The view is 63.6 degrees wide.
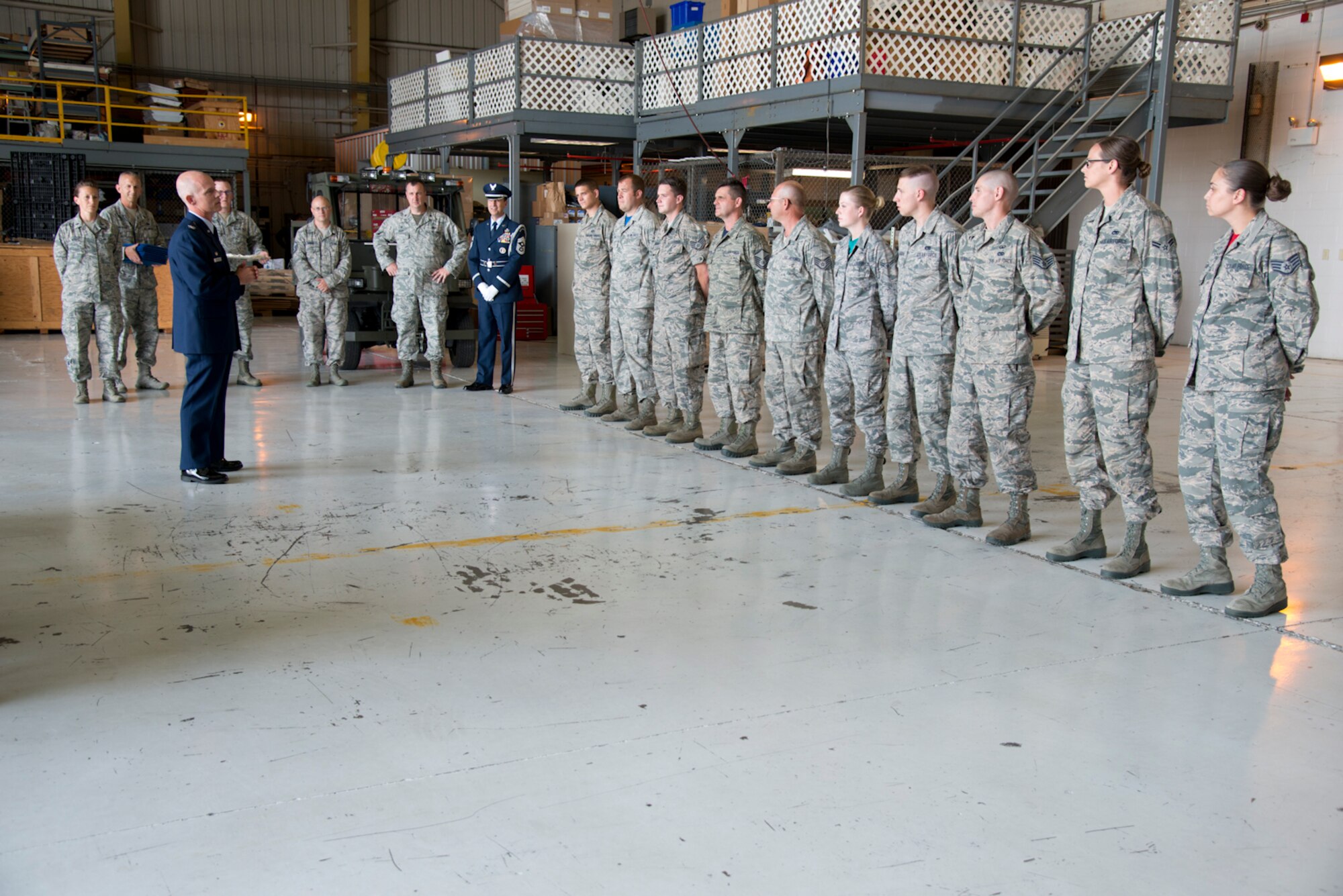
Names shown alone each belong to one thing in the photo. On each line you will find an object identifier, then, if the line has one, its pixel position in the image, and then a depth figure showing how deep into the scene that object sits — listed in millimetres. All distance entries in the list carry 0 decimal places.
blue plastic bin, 13758
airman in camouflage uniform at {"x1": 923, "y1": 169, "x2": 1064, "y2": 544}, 4832
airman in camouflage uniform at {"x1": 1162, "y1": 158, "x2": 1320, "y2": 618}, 3895
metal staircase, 10773
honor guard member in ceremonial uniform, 9492
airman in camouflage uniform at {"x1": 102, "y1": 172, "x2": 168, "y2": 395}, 8977
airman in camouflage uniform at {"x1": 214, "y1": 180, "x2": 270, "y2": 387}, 9641
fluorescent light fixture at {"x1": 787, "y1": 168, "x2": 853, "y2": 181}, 11945
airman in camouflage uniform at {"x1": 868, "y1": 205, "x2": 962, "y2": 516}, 5348
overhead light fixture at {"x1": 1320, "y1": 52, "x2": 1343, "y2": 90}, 13453
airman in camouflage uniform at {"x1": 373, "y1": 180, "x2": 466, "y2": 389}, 9672
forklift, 11023
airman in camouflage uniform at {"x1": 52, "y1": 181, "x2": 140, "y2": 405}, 8617
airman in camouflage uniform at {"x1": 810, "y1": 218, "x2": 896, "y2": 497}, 5742
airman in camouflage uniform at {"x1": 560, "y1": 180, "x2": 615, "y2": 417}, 8555
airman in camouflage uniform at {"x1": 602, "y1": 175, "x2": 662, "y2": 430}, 7773
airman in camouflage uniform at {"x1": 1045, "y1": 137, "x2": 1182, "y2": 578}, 4348
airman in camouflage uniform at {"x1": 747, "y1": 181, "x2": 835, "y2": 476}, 6215
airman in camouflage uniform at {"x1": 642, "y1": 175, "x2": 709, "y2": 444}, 7324
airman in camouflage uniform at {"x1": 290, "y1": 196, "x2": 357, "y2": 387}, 9750
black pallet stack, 16625
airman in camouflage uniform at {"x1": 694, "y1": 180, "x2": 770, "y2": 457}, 6805
